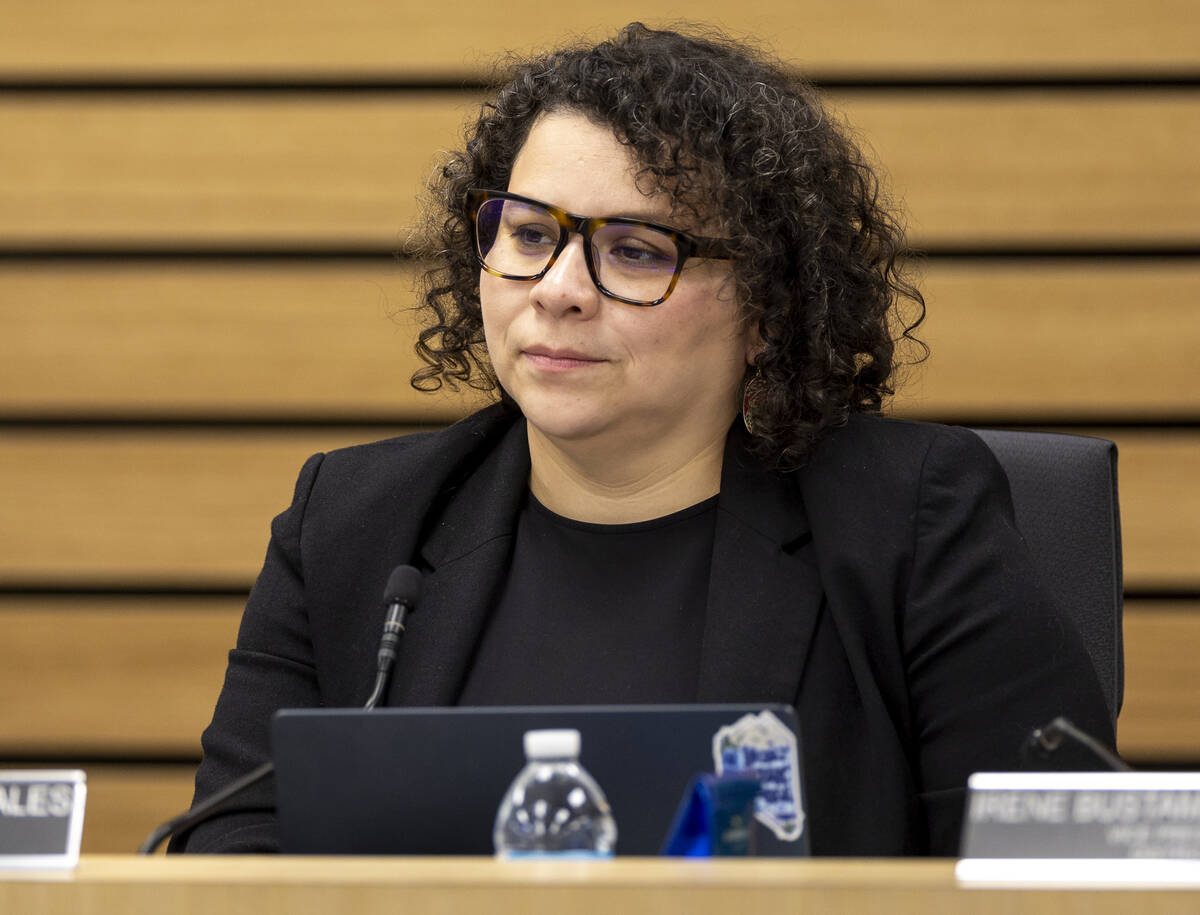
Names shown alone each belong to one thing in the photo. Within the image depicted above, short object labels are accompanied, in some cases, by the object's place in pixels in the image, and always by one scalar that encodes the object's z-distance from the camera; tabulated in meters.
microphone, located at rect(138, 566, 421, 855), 4.34
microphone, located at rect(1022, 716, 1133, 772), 4.32
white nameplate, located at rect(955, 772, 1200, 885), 4.04
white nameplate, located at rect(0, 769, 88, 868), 4.22
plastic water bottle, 4.24
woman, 4.53
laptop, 4.27
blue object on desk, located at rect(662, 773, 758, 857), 4.25
